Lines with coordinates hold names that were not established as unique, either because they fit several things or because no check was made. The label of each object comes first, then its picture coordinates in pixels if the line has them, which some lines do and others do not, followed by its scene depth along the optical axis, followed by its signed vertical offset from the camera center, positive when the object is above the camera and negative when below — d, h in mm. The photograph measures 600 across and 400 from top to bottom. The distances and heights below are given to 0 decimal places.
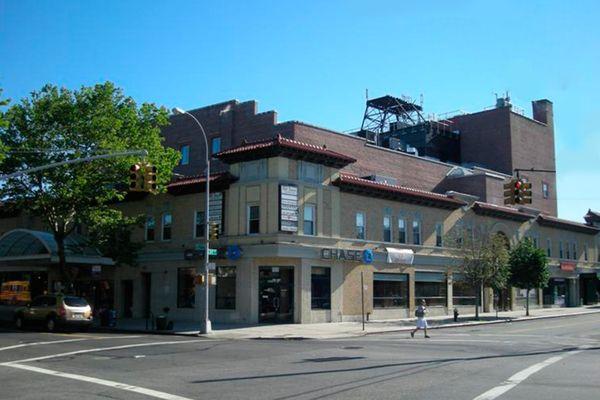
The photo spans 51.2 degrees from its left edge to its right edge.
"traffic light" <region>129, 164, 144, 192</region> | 22203 +3339
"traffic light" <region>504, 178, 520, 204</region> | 24688 +3249
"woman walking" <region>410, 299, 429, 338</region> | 26391 -1879
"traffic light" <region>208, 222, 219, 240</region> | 29595 +1913
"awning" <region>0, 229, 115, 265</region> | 37719 +1348
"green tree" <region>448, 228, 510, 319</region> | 39688 +807
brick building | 33906 +2873
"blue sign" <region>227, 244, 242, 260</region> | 33781 +1086
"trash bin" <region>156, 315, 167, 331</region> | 30625 -2450
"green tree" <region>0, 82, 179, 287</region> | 31766 +6327
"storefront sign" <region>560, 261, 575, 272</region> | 57625 +776
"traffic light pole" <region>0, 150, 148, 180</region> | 21756 +3931
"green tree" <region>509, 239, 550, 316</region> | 44469 +501
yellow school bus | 47344 -1659
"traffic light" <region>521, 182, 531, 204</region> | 24734 +3190
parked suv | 28953 -1905
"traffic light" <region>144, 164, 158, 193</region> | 22312 +3323
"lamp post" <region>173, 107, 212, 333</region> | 28766 -278
